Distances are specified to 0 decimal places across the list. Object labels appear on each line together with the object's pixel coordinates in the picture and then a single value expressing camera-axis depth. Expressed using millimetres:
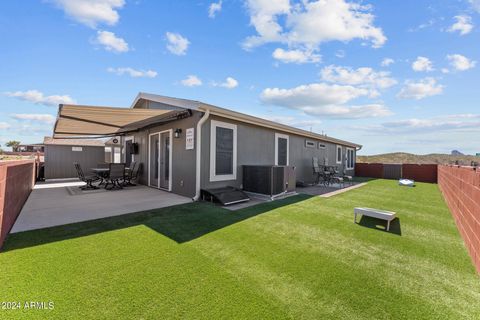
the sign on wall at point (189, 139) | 5965
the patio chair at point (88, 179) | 7566
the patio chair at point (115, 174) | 7567
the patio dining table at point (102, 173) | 7780
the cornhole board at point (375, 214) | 3869
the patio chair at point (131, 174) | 8616
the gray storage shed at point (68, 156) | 10320
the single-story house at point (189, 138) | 5844
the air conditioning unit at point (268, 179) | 6349
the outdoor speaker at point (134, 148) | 9602
